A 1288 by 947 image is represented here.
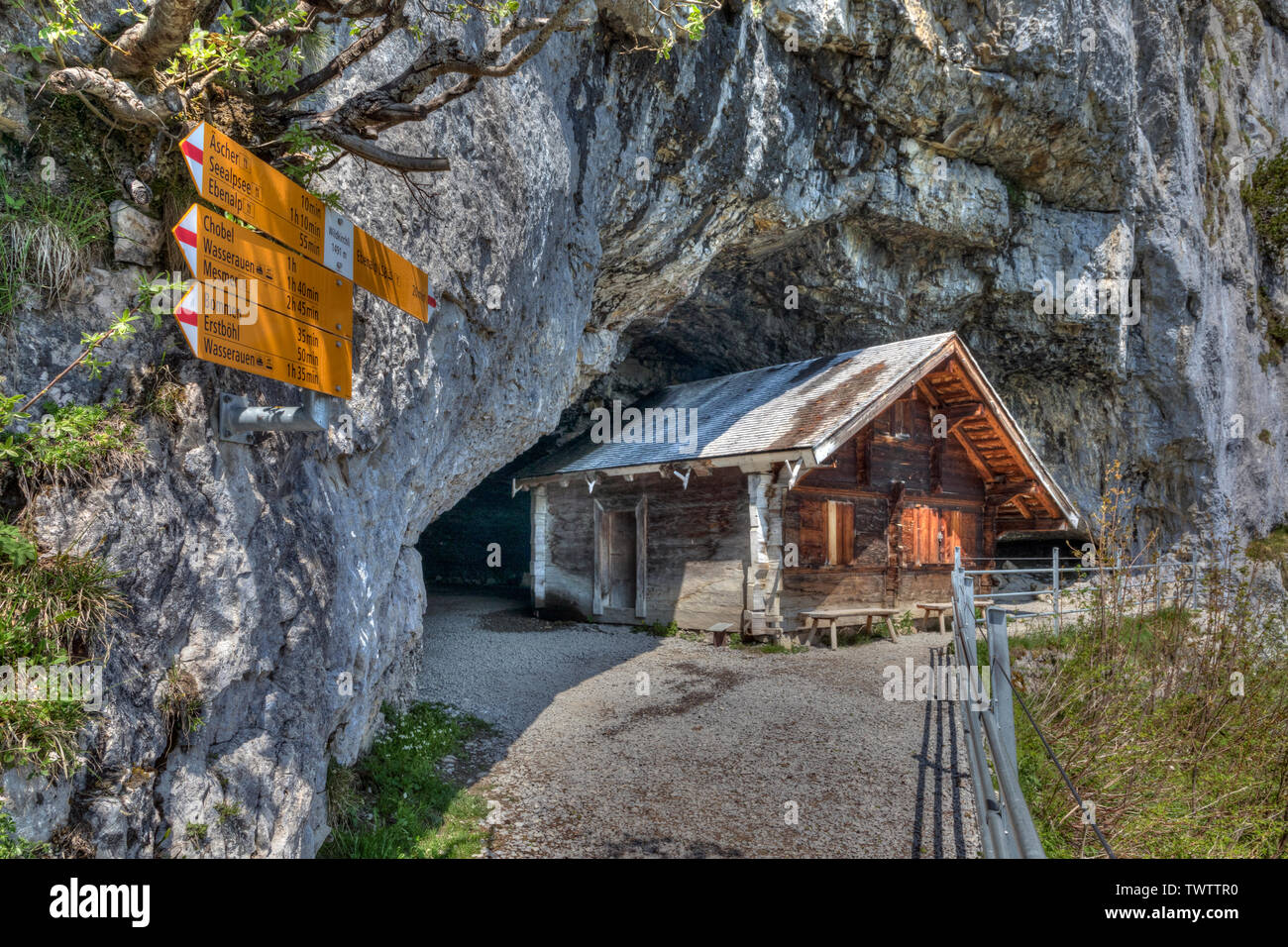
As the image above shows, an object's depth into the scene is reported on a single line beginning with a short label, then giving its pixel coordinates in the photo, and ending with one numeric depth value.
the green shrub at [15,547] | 3.43
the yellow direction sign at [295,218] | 3.62
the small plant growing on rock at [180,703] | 4.00
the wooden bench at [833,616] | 13.28
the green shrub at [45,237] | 3.93
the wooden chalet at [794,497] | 13.53
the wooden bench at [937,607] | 14.17
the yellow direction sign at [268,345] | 3.65
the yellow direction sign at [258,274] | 3.61
